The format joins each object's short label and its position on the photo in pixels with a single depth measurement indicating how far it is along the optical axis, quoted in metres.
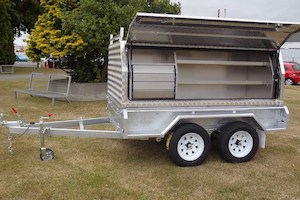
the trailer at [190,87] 4.67
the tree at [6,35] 22.03
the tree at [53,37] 9.77
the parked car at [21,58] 51.00
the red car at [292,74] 19.02
